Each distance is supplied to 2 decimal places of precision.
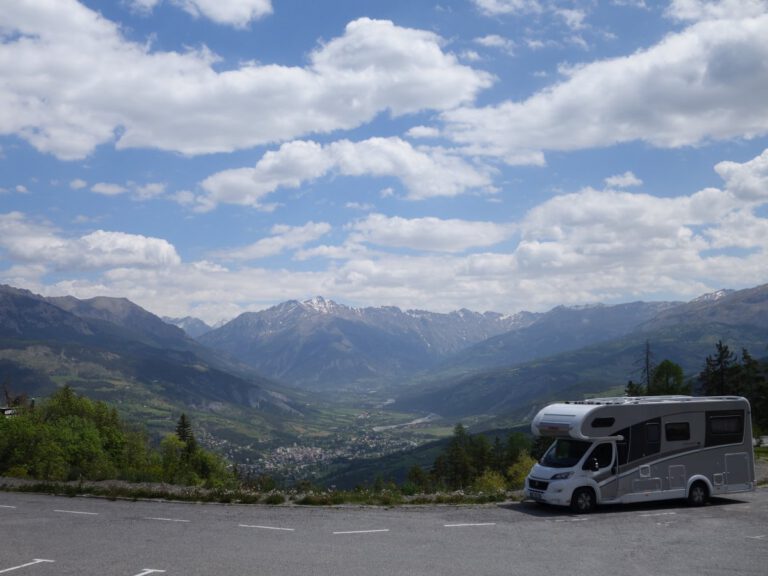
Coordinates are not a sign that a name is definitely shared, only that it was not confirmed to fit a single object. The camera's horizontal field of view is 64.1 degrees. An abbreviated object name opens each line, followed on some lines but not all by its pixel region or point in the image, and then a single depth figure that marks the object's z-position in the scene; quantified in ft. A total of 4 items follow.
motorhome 81.05
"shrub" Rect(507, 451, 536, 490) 281.00
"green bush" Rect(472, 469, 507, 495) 94.59
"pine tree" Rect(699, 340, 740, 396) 305.94
